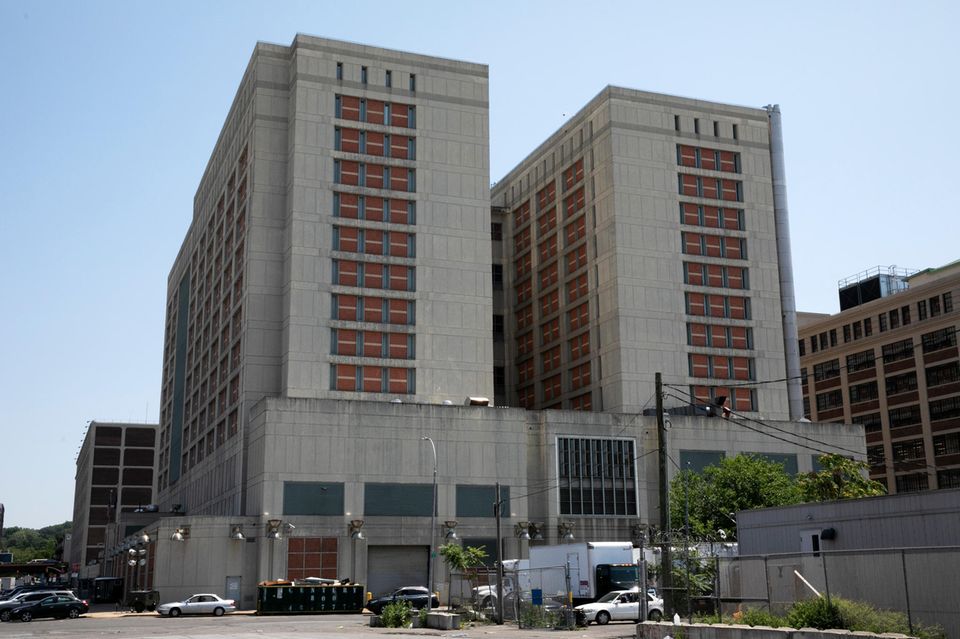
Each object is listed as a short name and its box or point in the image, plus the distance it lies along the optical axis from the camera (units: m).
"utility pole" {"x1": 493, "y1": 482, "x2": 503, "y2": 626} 50.50
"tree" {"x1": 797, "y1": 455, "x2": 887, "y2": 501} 65.06
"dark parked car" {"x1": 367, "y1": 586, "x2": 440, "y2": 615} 61.25
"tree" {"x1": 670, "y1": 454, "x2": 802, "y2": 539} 76.06
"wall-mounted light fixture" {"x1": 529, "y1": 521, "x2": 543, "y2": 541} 83.15
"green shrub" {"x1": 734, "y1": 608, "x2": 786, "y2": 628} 29.86
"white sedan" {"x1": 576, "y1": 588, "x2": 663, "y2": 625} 50.25
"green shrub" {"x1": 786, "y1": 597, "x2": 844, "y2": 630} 28.11
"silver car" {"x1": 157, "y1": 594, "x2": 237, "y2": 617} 66.75
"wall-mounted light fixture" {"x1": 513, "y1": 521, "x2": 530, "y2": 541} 81.94
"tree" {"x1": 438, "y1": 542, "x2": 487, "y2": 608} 63.06
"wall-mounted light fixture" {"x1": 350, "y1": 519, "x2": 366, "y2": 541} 77.81
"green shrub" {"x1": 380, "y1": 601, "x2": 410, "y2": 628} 49.53
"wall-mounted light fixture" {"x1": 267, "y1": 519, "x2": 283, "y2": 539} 75.75
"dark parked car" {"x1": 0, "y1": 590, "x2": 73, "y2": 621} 62.16
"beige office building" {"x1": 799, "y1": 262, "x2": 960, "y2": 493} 119.25
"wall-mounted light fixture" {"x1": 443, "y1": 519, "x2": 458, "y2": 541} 79.69
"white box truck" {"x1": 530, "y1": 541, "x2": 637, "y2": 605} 53.62
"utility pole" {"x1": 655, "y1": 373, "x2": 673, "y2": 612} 36.78
